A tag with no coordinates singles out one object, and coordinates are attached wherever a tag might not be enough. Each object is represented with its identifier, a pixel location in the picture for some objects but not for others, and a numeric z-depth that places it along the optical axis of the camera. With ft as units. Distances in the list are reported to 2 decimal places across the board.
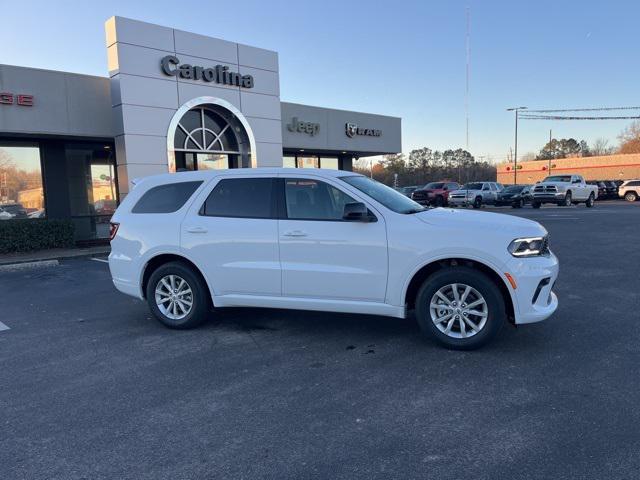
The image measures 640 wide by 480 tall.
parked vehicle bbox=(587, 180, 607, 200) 135.74
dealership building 43.14
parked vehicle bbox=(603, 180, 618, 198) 137.08
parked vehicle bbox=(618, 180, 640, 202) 129.29
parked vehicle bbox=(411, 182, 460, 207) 108.27
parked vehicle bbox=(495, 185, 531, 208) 105.70
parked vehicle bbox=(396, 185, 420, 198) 120.76
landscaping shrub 42.52
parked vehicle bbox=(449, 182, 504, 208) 104.94
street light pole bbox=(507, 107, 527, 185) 165.11
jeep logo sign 62.34
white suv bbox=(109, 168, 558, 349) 15.75
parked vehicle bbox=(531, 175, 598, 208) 97.45
